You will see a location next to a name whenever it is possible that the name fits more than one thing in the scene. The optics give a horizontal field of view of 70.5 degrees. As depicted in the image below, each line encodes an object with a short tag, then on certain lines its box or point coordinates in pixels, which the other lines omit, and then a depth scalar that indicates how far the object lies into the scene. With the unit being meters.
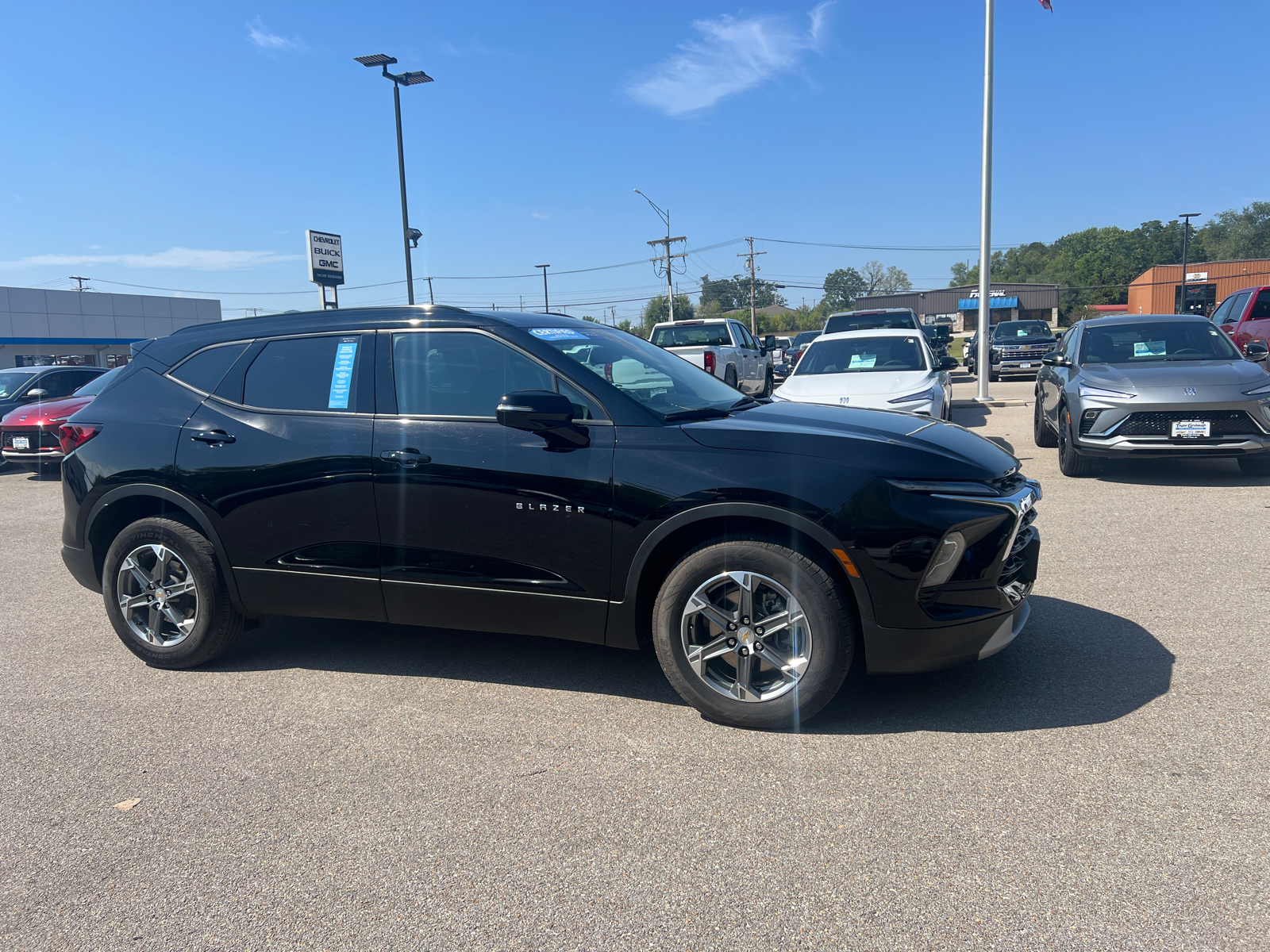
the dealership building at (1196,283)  56.26
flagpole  18.62
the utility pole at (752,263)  81.94
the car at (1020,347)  26.05
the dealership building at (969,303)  94.69
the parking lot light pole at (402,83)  19.83
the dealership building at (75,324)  48.09
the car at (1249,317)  17.23
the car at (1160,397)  8.34
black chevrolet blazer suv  3.57
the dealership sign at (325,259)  22.84
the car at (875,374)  10.20
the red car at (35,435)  12.88
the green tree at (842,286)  171.00
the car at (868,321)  16.20
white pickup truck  16.48
